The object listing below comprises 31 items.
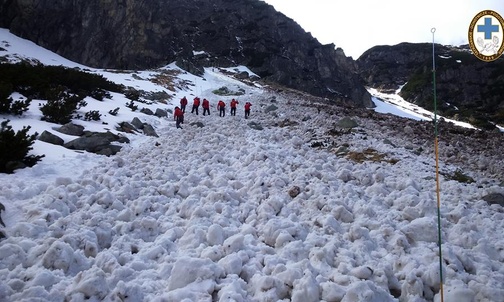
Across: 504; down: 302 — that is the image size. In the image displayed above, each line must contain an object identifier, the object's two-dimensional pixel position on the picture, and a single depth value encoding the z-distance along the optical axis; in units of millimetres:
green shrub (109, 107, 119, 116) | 16200
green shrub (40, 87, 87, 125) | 12023
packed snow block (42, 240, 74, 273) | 4340
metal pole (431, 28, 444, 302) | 4024
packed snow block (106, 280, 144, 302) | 3988
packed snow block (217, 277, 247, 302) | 3975
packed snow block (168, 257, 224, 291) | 4309
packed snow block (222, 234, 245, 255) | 5081
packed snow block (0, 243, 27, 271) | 4242
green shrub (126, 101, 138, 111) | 19278
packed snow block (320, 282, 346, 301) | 4055
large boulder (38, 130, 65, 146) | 9734
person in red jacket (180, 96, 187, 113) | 21734
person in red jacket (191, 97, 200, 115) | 23077
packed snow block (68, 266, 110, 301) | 3932
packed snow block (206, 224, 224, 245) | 5352
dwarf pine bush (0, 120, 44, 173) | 7070
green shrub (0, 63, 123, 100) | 15516
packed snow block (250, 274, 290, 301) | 4086
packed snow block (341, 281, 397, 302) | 3967
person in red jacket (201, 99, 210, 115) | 23006
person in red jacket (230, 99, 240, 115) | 22639
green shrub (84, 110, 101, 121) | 13766
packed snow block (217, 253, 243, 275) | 4574
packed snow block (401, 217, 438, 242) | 5527
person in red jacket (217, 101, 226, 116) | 22339
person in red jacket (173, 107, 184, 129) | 17469
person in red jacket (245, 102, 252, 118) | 21797
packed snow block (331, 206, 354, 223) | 6348
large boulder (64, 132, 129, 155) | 10219
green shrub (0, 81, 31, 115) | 11023
